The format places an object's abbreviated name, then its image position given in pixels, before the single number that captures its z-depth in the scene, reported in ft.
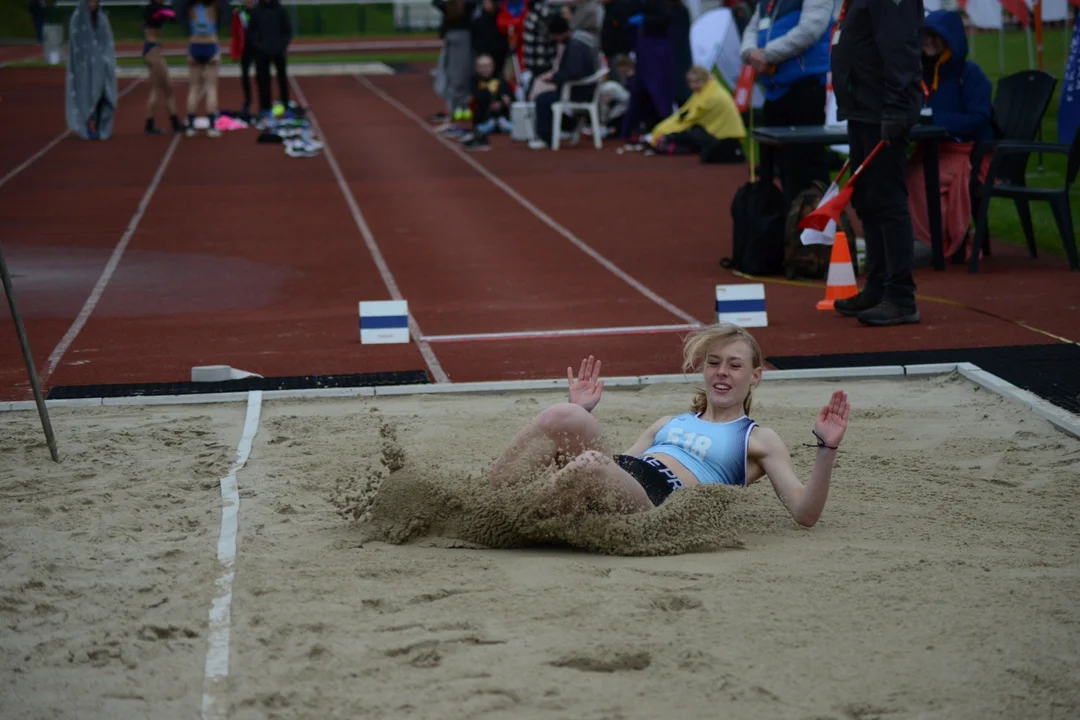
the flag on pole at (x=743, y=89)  52.65
